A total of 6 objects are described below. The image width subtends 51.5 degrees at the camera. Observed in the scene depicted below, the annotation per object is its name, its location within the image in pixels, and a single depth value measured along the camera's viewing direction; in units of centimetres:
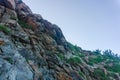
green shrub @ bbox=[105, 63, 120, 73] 3261
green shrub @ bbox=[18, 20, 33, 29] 2403
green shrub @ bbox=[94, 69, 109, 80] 2583
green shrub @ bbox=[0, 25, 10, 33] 1951
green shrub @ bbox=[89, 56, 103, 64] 3465
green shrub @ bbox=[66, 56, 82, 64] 2460
